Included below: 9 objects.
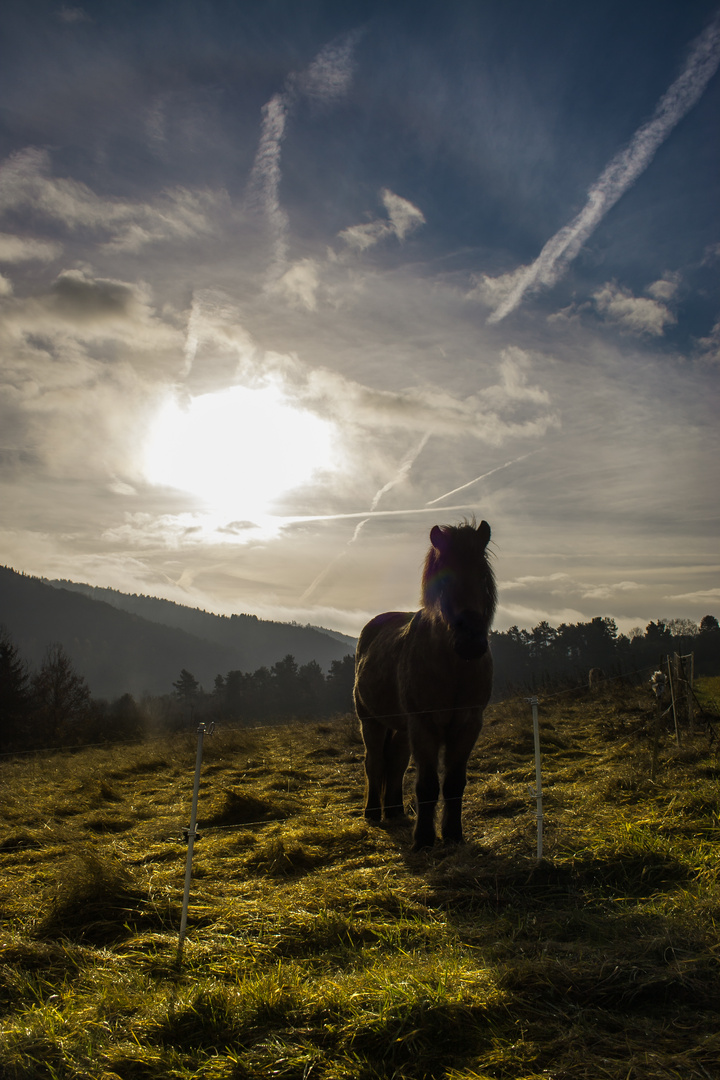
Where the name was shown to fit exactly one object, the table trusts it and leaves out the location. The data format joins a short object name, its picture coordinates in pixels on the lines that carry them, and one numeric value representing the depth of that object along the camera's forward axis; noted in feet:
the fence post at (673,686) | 27.50
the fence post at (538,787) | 14.15
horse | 16.30
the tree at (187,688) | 237.86
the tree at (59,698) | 81.62
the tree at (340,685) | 196.44
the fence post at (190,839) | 11.00
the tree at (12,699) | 75.59
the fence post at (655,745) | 21.74
